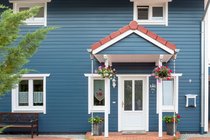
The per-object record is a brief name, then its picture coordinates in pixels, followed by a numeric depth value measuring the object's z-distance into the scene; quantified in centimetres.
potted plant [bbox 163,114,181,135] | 1272
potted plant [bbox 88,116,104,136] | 1262
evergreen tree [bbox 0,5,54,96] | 350
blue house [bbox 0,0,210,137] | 1356
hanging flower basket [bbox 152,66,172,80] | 1198
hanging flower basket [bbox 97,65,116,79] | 1208
